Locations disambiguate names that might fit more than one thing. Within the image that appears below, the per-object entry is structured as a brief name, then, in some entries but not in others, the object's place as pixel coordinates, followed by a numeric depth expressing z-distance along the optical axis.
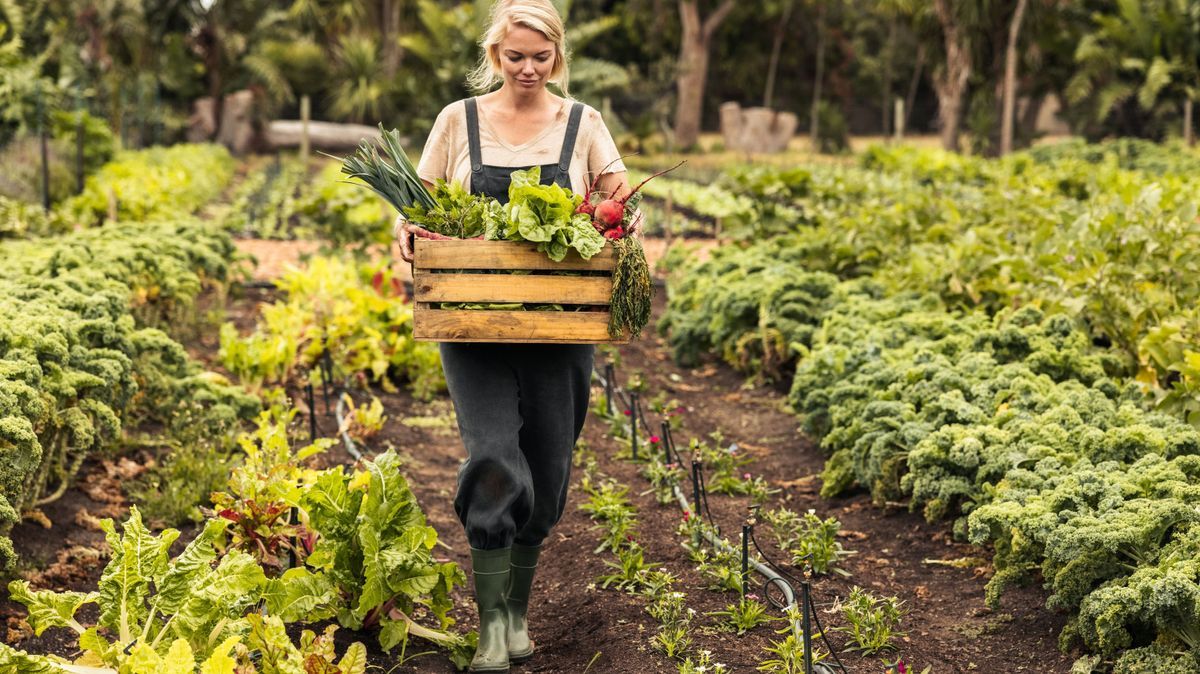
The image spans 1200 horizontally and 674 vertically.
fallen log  29.38
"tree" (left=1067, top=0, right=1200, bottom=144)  24.30
